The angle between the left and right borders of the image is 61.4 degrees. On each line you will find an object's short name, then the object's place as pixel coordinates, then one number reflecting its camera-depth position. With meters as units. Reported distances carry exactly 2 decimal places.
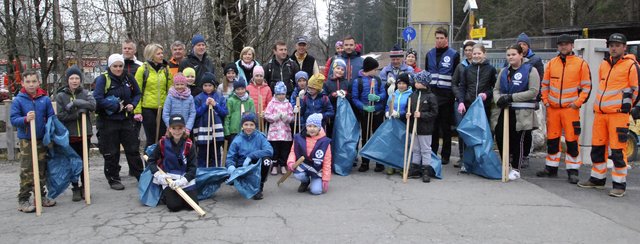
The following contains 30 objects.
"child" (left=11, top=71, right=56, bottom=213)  5.68
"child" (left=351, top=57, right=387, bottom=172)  7.86
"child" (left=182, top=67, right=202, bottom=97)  7.05
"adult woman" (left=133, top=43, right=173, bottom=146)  7.03
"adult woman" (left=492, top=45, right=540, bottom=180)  7.22
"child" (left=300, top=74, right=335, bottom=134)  7.62
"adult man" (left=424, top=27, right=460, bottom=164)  8.08
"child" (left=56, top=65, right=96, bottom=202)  6.08
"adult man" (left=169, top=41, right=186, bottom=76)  7.75
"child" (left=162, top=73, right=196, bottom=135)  6.67
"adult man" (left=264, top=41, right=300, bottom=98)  8.20
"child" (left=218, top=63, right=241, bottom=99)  7.53
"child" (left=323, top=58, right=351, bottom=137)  7.89
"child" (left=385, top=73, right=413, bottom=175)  7.46
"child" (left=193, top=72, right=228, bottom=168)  7.04
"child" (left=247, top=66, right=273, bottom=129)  7.62
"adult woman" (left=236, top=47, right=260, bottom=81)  8.06
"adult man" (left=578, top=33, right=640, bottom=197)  6.49
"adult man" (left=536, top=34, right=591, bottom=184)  7.04
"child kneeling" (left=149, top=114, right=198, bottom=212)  5.83
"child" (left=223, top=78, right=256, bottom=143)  7.30
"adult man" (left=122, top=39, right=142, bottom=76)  7.07
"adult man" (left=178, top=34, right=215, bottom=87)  7.43
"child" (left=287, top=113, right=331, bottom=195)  6.57
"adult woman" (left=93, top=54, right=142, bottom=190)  6.44
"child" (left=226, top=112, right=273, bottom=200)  6.37
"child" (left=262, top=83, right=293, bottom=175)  7.40
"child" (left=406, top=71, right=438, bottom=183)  7.25
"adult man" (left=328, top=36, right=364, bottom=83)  8.23
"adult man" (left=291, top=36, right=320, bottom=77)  8.38
